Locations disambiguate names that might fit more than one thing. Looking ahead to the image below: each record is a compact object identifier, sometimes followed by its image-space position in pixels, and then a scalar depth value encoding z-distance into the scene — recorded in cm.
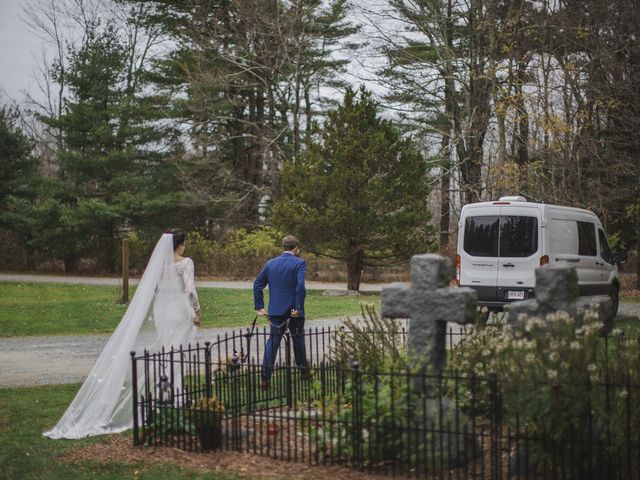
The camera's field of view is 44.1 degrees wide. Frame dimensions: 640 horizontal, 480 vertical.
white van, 1589
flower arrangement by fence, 718
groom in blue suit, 1041
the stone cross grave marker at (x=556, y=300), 622
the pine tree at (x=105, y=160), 3659
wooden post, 2192
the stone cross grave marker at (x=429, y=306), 653
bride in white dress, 818
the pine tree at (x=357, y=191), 2580
